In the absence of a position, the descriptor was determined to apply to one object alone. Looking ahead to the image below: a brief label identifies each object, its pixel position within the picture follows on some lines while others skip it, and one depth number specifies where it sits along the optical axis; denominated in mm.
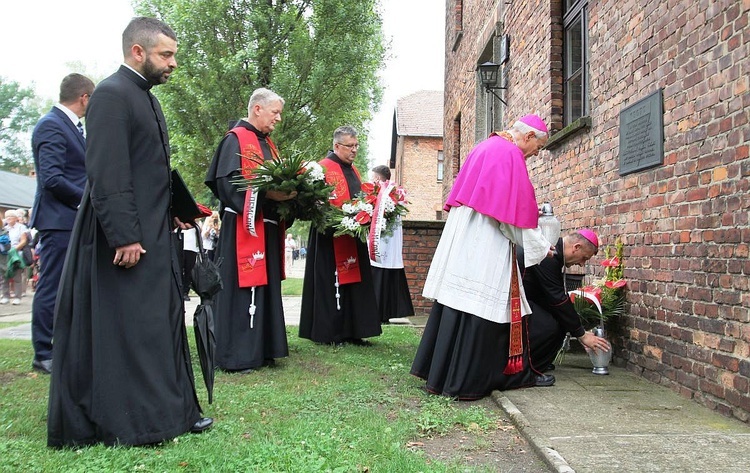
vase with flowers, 5465
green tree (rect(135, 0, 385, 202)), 18859
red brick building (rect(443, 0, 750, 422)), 4129
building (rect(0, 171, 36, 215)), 38969
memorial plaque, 5070
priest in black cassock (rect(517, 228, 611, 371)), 5125
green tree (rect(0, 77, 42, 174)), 55125
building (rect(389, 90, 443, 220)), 40791
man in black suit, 5199
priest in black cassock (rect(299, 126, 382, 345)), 6918
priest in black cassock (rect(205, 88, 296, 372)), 5582
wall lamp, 10242
